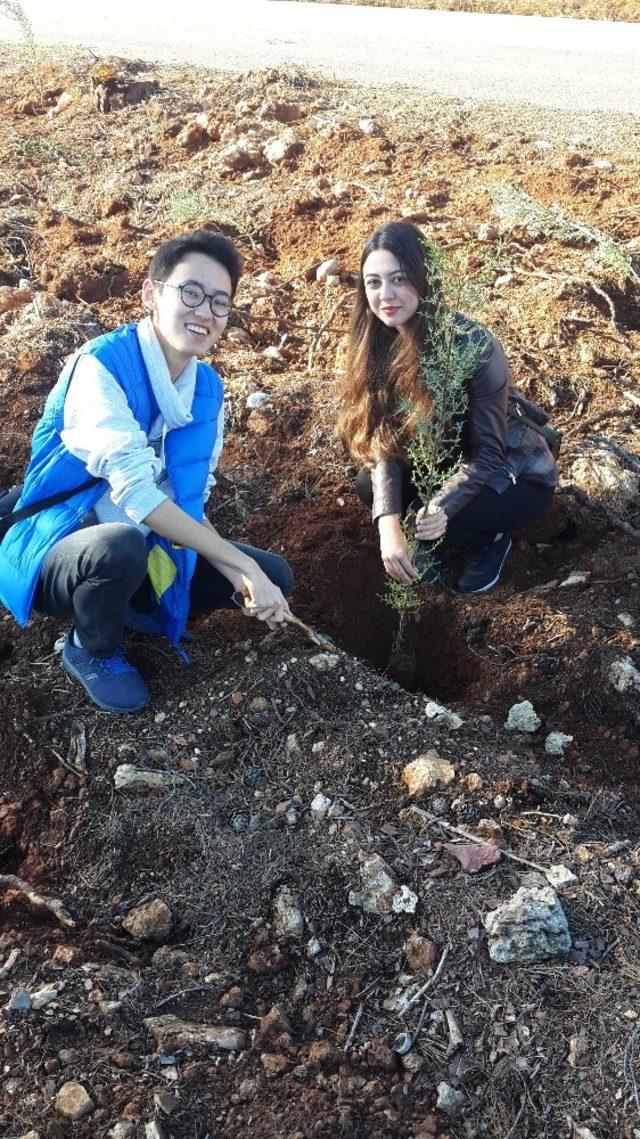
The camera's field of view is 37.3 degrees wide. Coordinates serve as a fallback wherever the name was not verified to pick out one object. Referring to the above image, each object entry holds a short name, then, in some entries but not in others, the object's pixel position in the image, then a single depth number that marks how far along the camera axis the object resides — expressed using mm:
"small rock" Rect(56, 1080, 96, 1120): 1934
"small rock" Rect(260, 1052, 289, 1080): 2045
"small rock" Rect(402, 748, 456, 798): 2641
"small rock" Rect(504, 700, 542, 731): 2996
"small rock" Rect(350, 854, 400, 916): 2379
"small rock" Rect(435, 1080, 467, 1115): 2023
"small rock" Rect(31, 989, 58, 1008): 2145
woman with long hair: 2875
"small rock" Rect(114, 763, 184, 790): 2740
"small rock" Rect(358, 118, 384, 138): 5906
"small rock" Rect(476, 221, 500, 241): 4821
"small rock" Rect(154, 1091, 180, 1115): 1952
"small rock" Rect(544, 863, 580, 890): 2393
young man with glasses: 2631
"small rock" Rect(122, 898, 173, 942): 2424
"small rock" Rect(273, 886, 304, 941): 2365
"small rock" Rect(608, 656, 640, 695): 3045
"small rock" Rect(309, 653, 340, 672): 3014
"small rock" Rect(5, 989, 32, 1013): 2125
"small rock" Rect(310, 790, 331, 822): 2617
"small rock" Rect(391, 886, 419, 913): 2365
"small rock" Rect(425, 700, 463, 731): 2861
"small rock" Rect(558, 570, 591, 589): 3484
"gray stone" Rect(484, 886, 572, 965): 2238
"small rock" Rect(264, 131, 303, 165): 5770
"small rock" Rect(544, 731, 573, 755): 2922
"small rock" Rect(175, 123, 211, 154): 6148
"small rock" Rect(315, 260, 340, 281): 4828
